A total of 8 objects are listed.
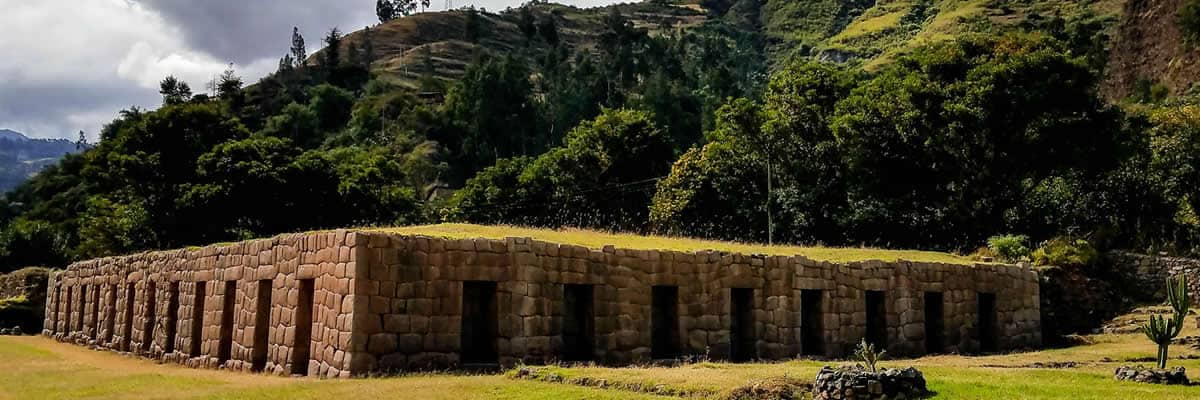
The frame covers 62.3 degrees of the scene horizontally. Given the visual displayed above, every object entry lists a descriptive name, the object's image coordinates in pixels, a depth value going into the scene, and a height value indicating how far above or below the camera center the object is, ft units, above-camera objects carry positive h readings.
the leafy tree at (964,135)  119.96 +20.30
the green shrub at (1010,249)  99.71 +4.95
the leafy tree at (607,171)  192.54 +23.51
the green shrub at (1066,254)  98.22 +4.51
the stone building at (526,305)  56.03 -1.13
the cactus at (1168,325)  55.06 -1.34
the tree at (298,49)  538.06 +128.06
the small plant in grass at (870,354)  45.32 -2.77
